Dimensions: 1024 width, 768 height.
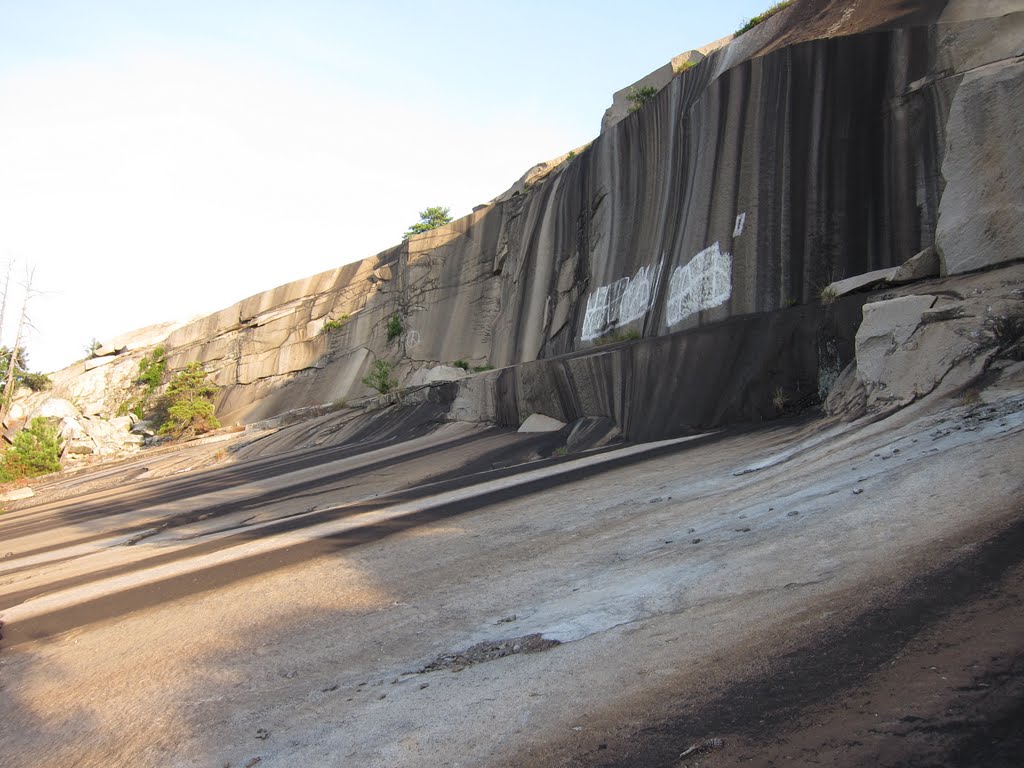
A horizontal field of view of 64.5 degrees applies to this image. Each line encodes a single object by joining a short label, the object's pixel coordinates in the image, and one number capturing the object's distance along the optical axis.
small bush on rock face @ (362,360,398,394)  27.94
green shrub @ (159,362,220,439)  34.59
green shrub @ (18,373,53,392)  43.98
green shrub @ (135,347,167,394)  41.06
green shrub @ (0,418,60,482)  27.14
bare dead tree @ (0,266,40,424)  34.02
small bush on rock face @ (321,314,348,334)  35.06
